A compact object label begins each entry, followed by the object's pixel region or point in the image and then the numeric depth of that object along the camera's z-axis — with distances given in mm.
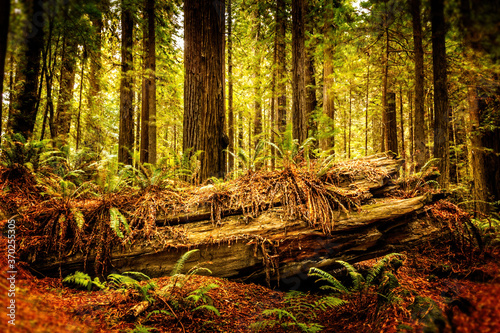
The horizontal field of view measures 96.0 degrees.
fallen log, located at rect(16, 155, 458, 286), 3330
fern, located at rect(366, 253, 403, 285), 2693
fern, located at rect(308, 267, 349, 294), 2818
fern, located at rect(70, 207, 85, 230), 3264
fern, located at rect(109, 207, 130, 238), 3147
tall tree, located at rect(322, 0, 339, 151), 8930
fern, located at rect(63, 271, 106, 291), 2873
